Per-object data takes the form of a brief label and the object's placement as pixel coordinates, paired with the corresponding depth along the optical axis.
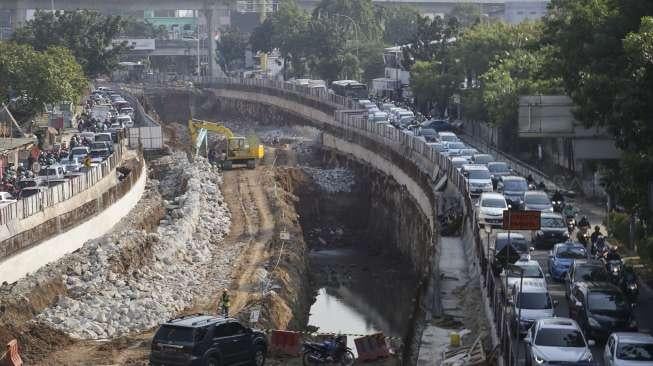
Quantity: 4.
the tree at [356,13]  180.50
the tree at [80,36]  129.38
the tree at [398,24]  191.41
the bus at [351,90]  129.75
